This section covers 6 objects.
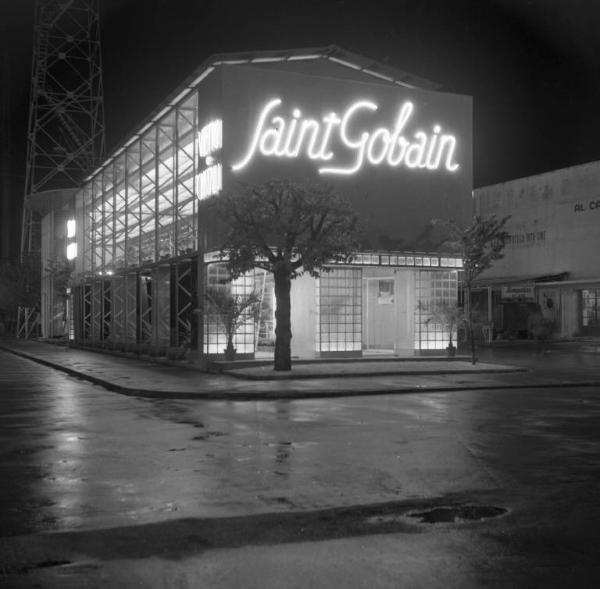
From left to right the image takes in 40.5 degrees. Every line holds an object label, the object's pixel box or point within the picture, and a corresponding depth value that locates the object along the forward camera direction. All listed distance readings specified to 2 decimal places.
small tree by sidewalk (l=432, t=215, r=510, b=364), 29.23
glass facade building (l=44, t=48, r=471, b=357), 29.67
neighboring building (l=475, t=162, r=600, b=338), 46.38
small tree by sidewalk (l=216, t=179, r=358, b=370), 24.44
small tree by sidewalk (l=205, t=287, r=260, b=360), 27.97
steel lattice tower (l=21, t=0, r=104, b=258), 59.53
